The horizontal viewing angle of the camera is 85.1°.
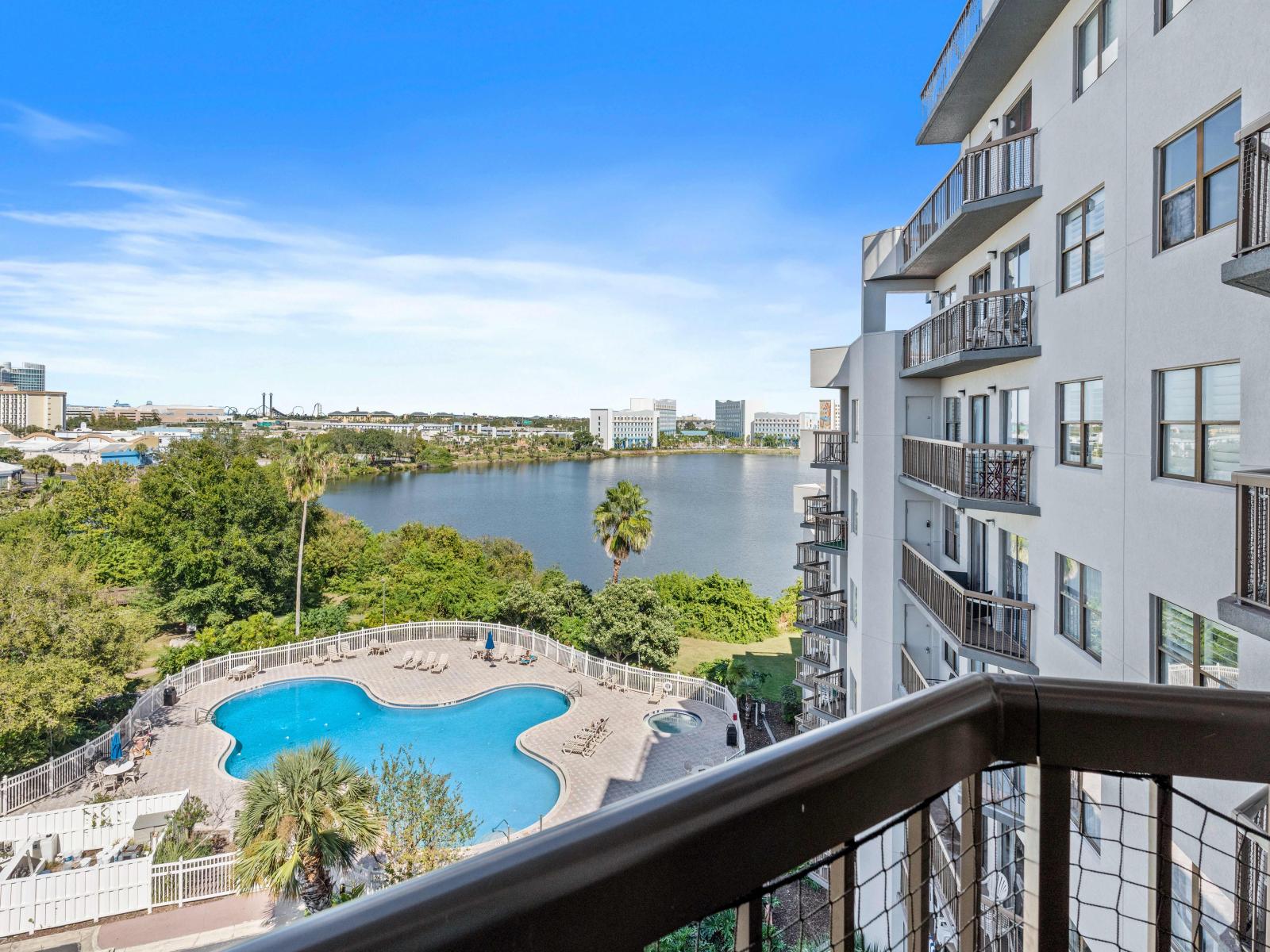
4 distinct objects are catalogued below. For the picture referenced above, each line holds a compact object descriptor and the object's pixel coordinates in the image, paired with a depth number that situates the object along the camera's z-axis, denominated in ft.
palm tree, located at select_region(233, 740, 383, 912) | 29.58
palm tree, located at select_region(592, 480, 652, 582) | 85.40
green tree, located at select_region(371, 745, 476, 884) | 35.95
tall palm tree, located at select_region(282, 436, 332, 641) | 85.97
